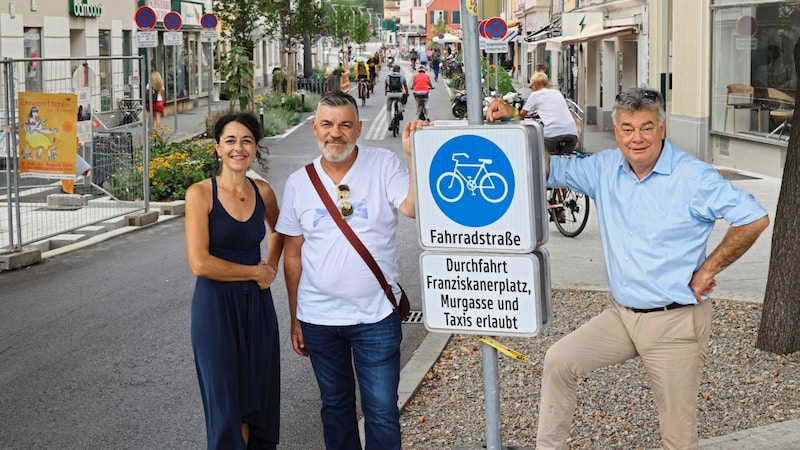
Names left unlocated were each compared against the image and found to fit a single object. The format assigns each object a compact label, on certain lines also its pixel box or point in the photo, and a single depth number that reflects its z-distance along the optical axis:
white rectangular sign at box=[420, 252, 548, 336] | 4.46
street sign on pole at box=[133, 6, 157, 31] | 26.67
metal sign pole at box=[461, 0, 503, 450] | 4.50
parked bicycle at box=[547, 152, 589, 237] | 14.02
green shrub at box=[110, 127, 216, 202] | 16.75
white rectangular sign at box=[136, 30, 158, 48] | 26.44
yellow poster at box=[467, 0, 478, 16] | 4.70
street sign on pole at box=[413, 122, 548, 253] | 4.35
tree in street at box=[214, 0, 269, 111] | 35.36
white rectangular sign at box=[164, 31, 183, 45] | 32.16
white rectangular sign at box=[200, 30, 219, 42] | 34.38
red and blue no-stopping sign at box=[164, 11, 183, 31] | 31.22
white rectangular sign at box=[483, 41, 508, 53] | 28.05
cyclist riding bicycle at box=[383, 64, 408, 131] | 33.09
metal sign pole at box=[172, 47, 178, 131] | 41.83
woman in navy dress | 5.29
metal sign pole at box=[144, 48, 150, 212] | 15.99
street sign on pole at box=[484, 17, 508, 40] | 29.14
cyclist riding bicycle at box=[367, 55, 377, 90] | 61.34
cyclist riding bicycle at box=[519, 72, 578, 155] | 15.30
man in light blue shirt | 4.83
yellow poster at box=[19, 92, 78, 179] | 13.41
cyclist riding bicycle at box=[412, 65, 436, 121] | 35.97
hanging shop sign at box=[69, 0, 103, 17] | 31.42
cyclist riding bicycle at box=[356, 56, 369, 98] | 49.72
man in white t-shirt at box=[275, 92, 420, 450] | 5.13
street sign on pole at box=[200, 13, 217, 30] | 34.69
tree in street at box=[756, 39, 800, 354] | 7.57
